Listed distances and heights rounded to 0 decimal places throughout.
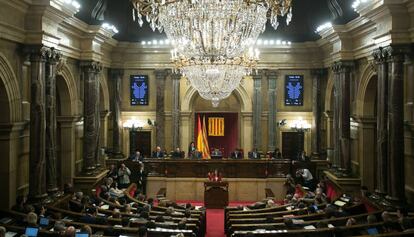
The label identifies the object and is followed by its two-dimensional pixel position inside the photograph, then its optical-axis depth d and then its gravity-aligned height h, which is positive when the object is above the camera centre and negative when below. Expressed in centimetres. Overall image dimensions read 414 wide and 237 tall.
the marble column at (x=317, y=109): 2459 +79
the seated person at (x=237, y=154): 2366 -142
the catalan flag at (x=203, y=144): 2453 -97
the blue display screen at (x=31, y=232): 1006 -218
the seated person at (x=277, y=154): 2417 -144
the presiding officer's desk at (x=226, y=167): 2209 -189
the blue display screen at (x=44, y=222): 1127 -222
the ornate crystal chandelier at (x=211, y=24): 1180 +251
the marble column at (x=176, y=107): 2536 +89
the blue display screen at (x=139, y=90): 2567 +177
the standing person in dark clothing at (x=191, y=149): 2386 -121
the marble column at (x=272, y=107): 2527 +90
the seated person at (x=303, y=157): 2321 -155
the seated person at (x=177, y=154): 2359 -140
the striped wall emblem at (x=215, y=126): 2698 -8
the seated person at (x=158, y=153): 2364 -138
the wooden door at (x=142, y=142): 2575 -92
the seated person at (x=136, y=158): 2249 -154
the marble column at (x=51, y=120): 1498 +12
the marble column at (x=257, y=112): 2534 +64
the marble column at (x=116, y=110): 2486 +71
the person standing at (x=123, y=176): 2073 -216
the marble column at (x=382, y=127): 1476 -6
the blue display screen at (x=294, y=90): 2548 +178
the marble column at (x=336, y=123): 1980 +8
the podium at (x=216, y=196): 1961 -282
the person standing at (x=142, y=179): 2173 -241
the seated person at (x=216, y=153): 2463 -141
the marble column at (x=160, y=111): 2550 +68
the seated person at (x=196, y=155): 2320 -142
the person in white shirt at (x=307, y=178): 2103 -224
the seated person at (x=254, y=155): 2398 -146
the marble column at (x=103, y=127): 2355 -14
